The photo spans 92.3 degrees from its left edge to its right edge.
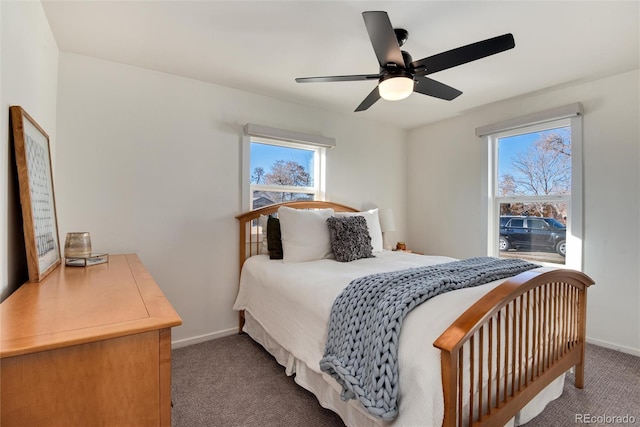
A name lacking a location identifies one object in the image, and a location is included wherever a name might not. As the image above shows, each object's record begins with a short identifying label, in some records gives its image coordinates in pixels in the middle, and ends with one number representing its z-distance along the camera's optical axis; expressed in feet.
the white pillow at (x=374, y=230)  10.25
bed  3.78
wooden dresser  2.48
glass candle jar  5.86
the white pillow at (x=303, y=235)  8.67
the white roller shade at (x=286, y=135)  9.53
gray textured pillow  8.78
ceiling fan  4.90
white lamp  12.55
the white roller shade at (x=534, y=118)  8.94
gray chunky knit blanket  4.00
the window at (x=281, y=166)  9.78
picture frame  4.24
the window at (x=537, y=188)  9.21
